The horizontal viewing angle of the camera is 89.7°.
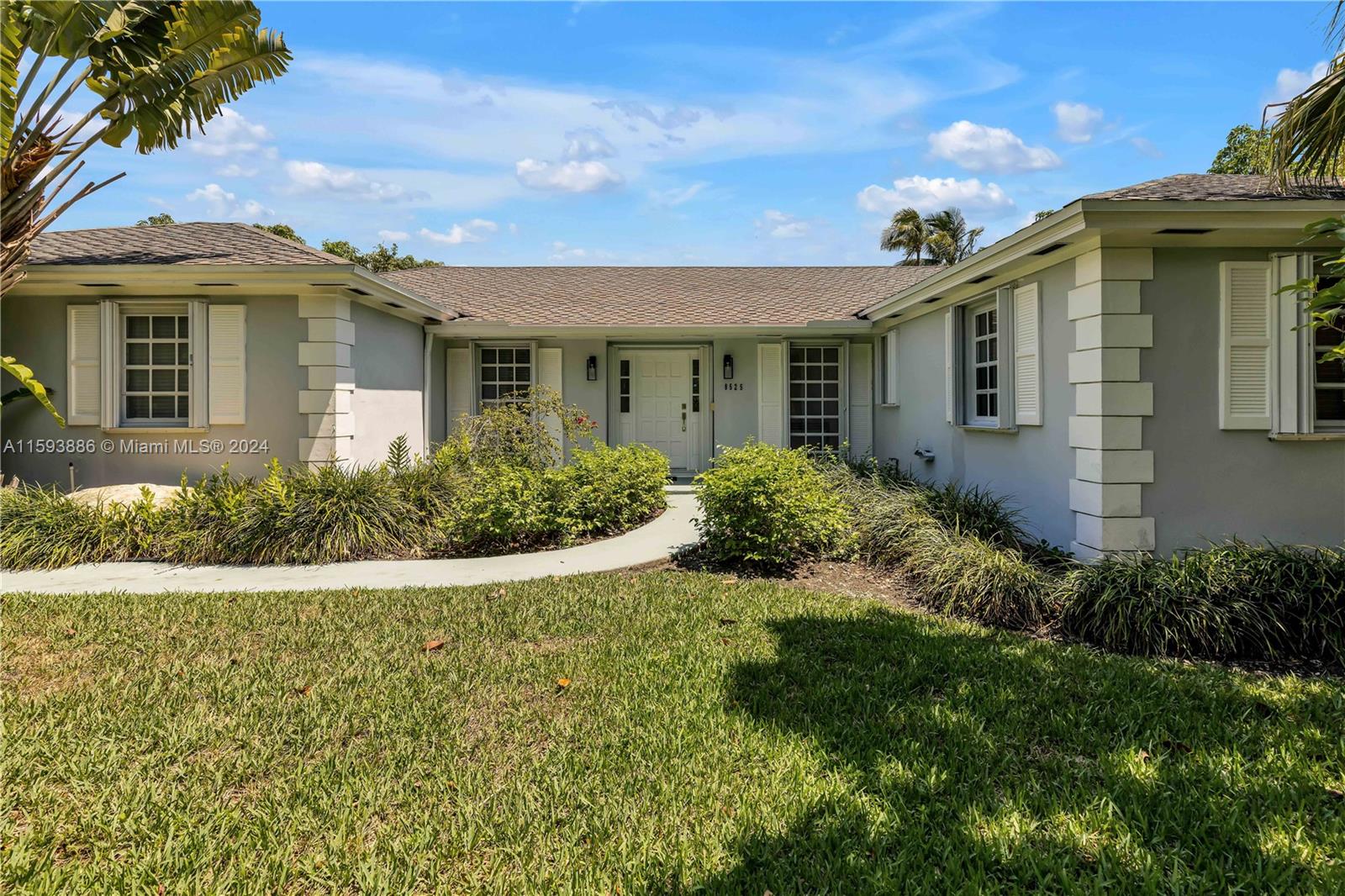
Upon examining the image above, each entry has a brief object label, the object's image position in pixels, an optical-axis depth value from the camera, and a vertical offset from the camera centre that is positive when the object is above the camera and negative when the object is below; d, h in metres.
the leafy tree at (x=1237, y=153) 20.12 +9.05
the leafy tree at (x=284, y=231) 28.77 +9.03
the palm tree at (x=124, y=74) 6.29 +3.66
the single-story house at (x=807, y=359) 5.71 +1.05
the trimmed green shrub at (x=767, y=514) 6.53 -0.73
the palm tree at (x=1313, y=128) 4.98 +2.40
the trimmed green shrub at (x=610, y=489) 8.01 -0.62
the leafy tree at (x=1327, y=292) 3.40 +0.76
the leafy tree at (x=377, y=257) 29.05 +8.28
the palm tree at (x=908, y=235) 33.50 +10.24
